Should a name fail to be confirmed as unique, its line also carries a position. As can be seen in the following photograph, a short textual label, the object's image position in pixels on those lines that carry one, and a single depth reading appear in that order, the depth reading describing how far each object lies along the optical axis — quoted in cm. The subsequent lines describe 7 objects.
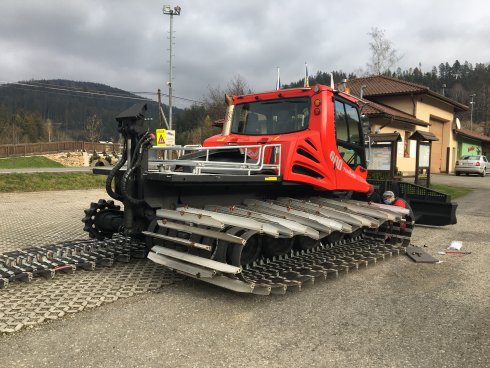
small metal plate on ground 573
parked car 2789
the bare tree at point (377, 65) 3578
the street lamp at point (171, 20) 2436
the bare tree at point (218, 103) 3759
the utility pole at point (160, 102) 2974
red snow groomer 413
